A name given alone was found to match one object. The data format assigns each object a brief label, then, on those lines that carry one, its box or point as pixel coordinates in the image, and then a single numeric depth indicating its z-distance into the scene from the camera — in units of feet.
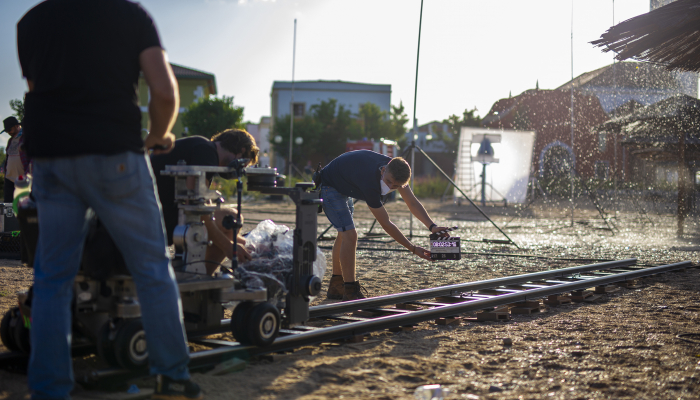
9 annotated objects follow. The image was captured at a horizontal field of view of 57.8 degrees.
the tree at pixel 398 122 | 214.07
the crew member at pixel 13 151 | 27.44
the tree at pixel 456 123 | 188.61
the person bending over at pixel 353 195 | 18.12
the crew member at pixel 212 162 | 13.21
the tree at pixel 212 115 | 135.33
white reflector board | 84.33
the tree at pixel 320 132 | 176.24
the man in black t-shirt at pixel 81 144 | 8.37
